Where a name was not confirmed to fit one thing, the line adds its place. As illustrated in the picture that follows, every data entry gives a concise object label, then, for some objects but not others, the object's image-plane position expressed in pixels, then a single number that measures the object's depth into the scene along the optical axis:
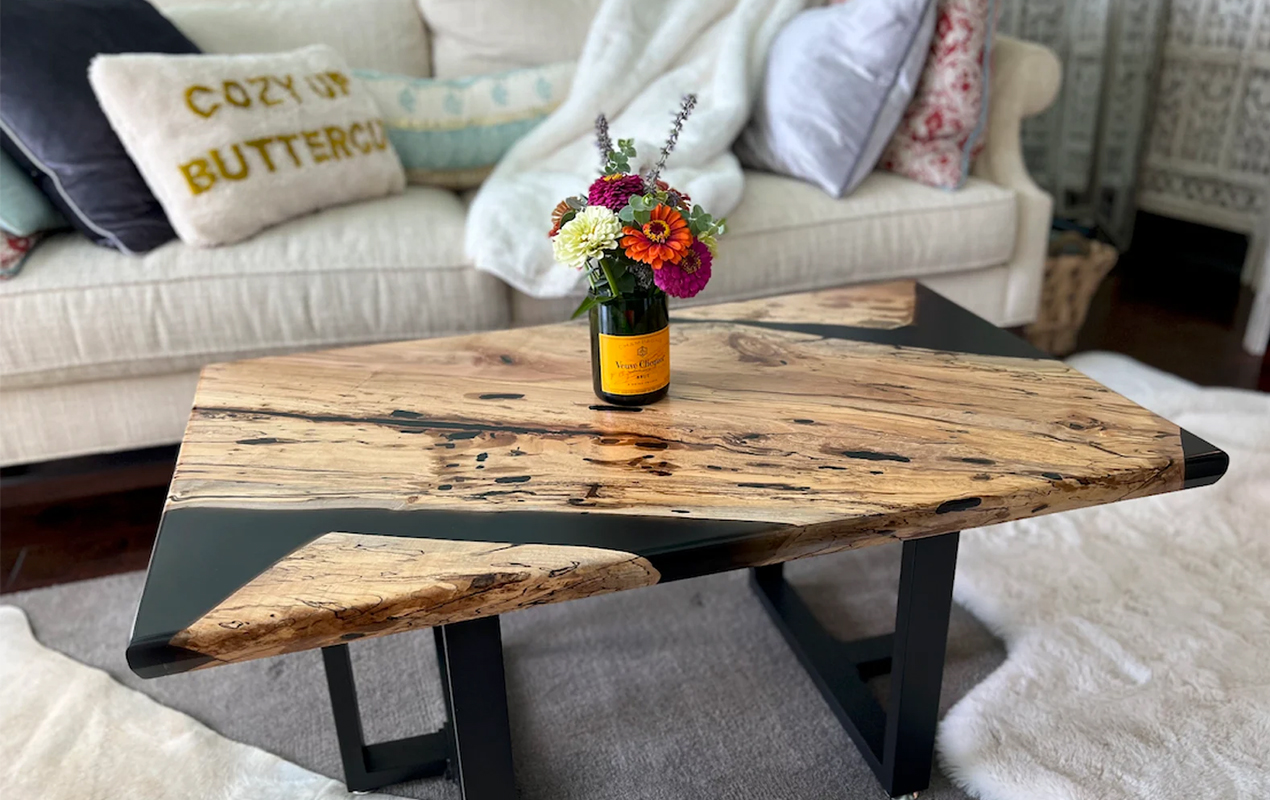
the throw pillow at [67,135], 1.65
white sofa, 1.63
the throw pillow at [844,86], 1.87
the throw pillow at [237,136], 1.65
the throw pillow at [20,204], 1.64
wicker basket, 2.24
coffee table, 0.81
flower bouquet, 1.01
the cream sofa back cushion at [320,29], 2.04
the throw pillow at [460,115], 2.06
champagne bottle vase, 1.06
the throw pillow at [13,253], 1.60
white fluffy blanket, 1.87
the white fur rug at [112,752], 1.19
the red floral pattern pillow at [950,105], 1.88
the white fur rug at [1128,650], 1.15
